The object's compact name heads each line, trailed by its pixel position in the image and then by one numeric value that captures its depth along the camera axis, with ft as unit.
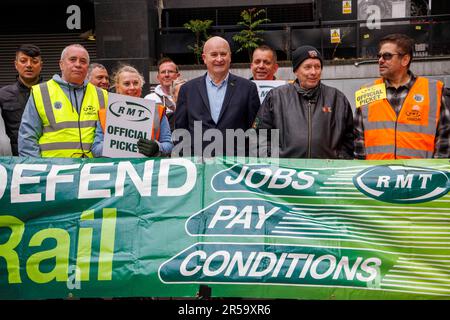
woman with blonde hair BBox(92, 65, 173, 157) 16.46
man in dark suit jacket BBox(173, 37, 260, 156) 18.11
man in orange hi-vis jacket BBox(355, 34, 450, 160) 16.57
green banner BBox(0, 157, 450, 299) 14.52
